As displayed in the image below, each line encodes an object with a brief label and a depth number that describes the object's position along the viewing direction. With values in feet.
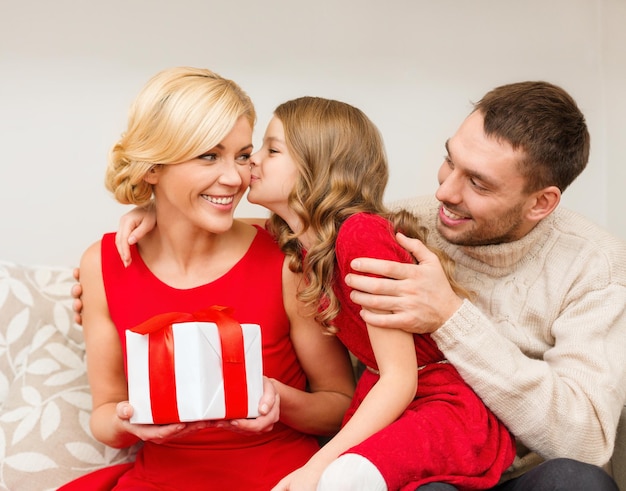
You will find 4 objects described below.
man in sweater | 4.71
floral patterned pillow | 5.44
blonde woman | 5.00
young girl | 4.35
